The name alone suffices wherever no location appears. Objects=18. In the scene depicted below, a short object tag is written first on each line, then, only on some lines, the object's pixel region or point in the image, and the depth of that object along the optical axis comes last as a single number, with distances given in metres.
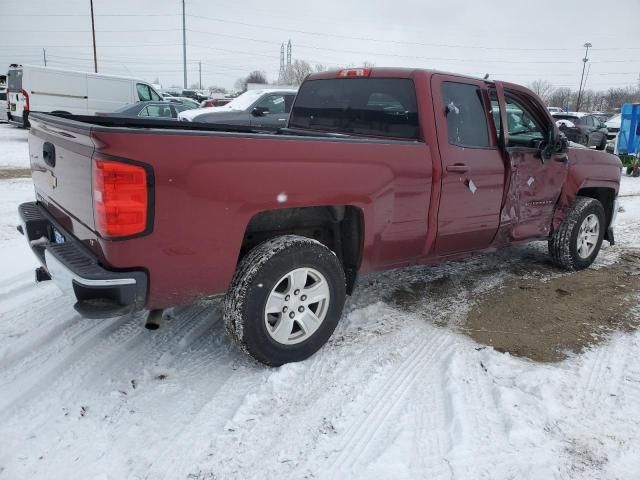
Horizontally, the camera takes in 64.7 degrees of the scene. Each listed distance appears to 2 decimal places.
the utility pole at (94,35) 34.95
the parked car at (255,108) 11.42
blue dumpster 13.84
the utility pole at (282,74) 75.50
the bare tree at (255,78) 103.38
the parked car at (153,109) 13.73
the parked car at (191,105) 15.86
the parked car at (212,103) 18.70
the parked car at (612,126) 22.19
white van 16.17
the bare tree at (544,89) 74.49
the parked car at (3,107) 20.28
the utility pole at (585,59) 54.89
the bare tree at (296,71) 72.73
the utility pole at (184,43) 44.66
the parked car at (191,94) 42.78
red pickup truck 2.41
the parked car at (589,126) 19.51
